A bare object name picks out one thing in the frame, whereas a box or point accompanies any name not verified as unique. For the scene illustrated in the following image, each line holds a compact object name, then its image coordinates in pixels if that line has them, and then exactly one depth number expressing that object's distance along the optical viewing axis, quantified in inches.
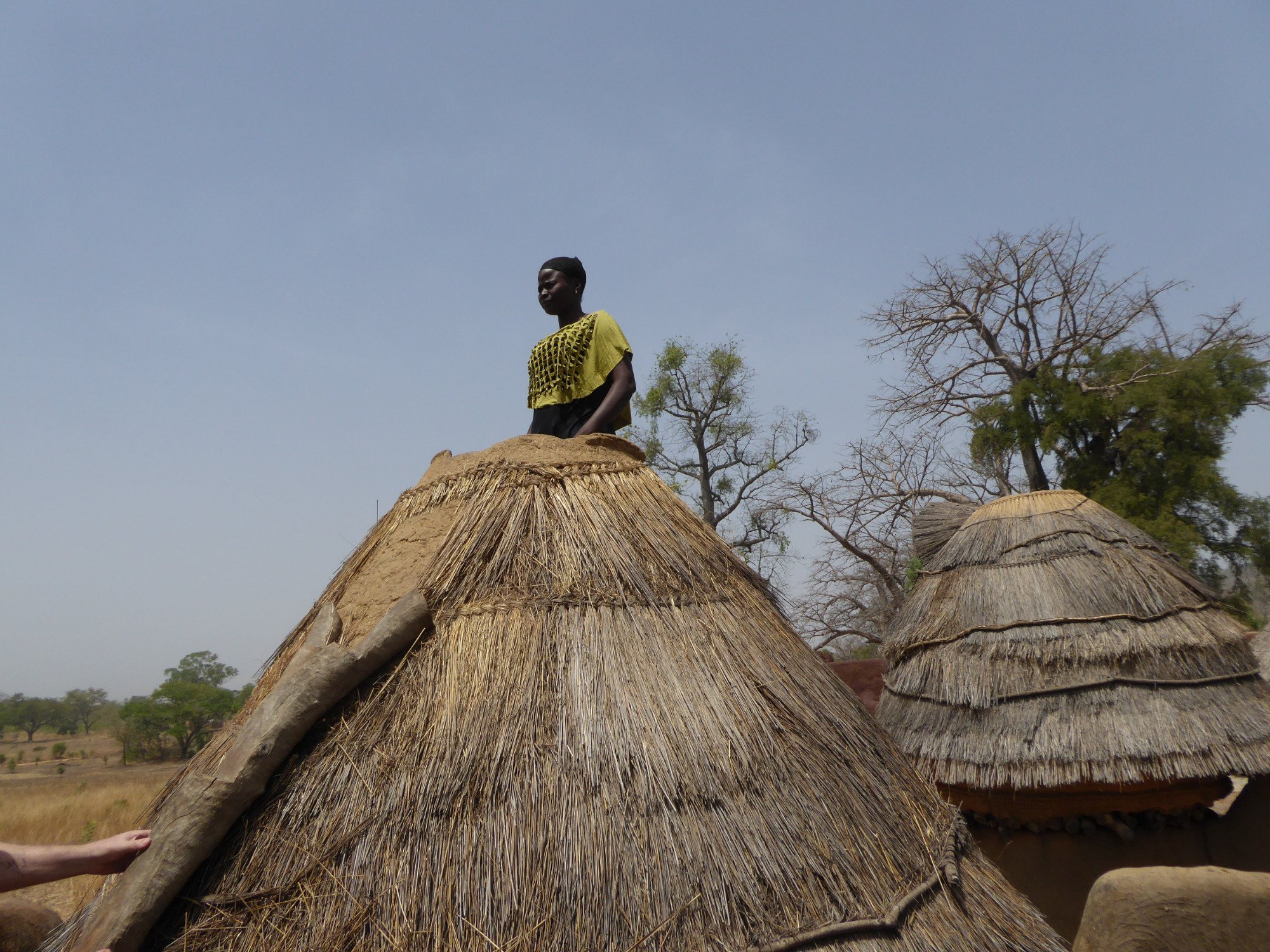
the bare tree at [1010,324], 606.9
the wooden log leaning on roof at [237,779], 77.4
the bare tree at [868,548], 586.2
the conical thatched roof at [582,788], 76.5
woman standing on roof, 135.2
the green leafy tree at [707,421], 775.7
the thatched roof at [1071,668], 221.8
